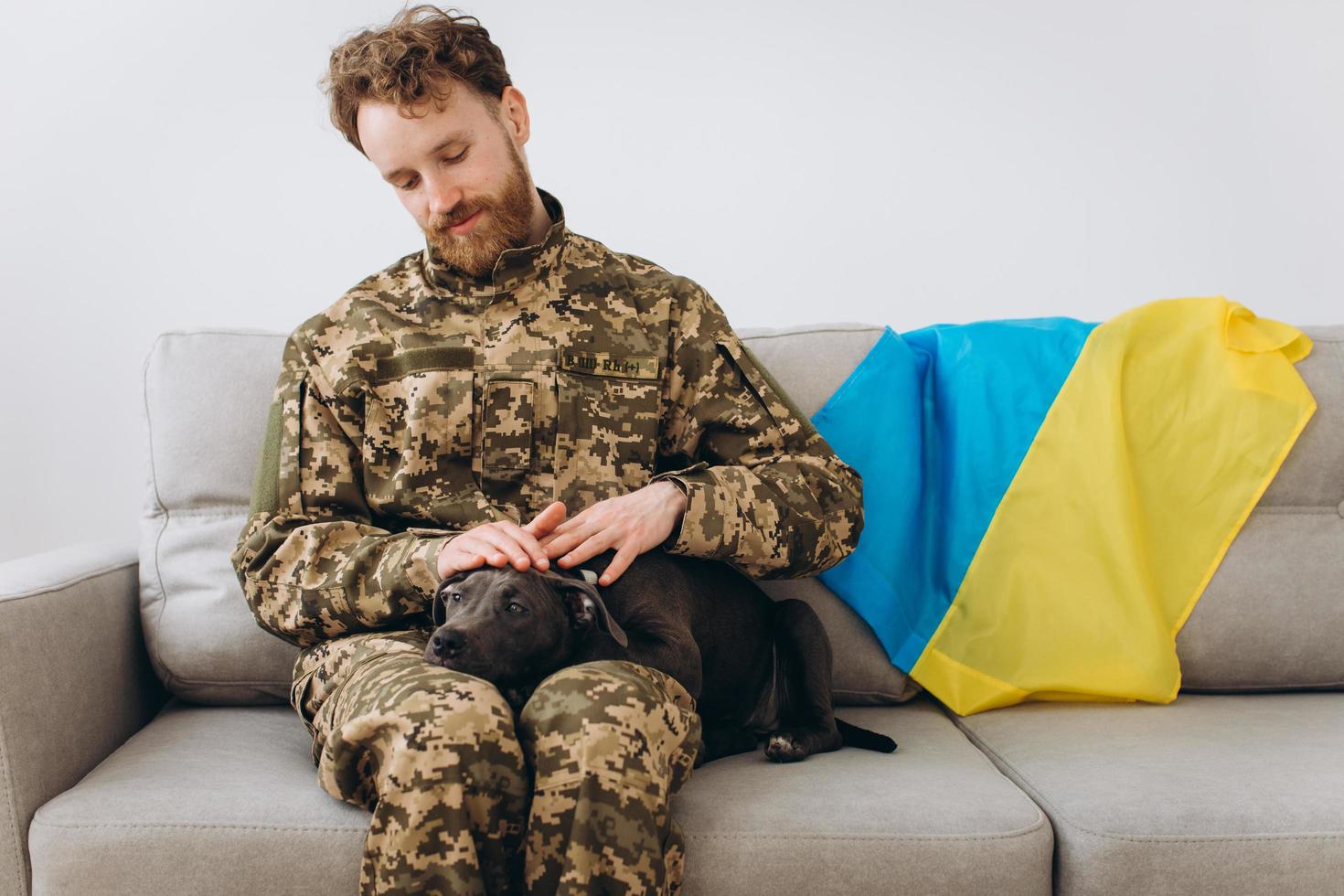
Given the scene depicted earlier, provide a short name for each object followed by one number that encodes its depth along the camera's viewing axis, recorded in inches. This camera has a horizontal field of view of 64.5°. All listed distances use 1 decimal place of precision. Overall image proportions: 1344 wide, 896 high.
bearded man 70.5
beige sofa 59.5
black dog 62.0
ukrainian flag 85.0
